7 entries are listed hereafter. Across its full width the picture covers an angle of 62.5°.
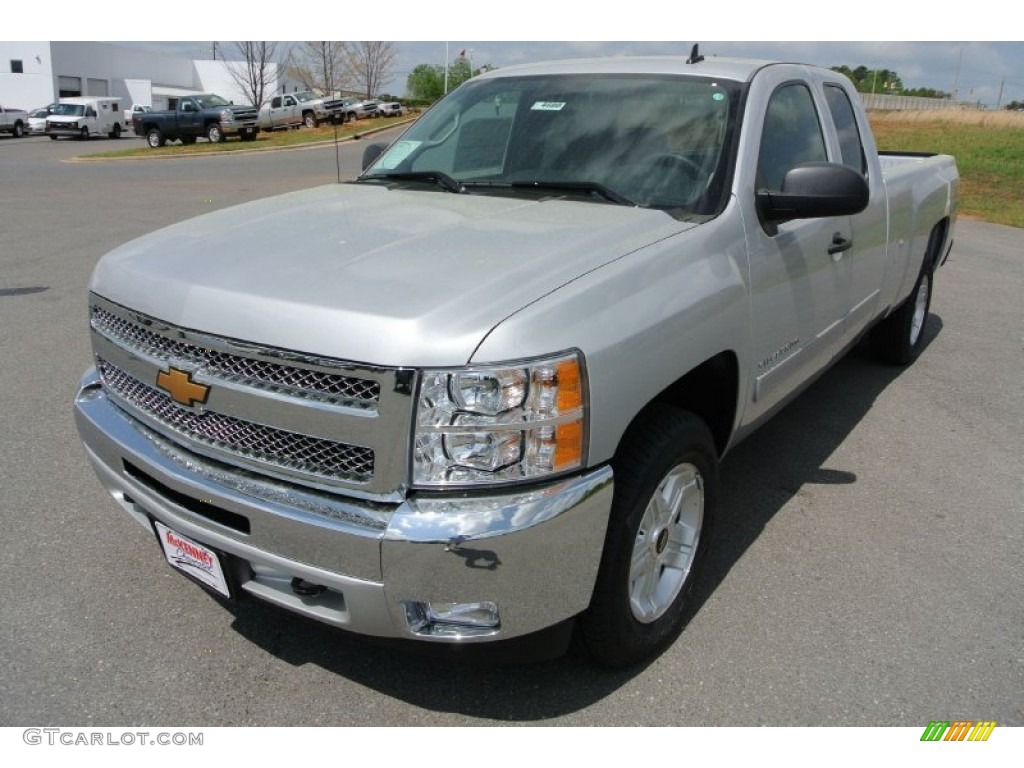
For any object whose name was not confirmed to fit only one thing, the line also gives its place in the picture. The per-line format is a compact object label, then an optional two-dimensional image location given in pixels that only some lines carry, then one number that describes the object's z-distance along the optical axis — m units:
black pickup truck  31.91
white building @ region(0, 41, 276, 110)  59.84
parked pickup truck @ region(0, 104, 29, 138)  41.00
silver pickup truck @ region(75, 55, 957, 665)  2.15
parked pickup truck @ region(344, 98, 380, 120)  45.81
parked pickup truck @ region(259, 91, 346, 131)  38.13
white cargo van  37.66
